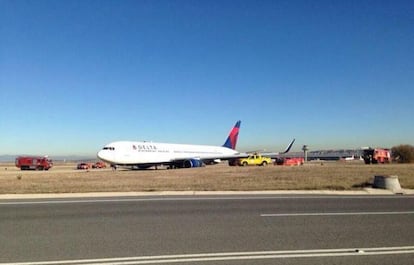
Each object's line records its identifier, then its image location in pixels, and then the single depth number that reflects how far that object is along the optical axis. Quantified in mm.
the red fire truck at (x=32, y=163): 62031
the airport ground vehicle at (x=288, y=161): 58959
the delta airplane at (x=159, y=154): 47031
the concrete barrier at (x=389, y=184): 18891
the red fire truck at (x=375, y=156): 62156
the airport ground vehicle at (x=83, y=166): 66325
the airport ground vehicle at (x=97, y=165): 75006
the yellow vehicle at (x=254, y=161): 57156
